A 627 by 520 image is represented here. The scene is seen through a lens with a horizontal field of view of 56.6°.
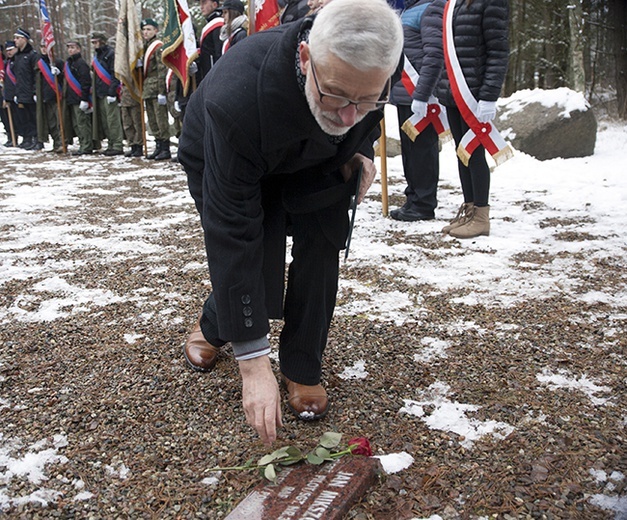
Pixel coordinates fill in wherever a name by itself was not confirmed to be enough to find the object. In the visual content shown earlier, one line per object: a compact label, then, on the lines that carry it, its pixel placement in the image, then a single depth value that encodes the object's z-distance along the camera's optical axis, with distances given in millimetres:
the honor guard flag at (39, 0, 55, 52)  9797
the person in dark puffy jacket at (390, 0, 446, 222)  4297
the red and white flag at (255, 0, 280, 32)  5355
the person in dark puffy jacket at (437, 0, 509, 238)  3816
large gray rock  6828
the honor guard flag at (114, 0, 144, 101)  8320
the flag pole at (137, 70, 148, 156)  8531
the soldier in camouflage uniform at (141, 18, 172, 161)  8398
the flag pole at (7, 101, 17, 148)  11477
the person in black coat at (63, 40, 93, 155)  9609
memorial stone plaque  1440
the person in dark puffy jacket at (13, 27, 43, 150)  10523
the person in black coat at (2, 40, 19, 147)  10914
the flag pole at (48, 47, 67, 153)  9914
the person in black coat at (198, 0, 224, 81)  7066
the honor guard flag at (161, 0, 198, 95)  7273
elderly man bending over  1286
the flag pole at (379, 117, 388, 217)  4625
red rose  1677
